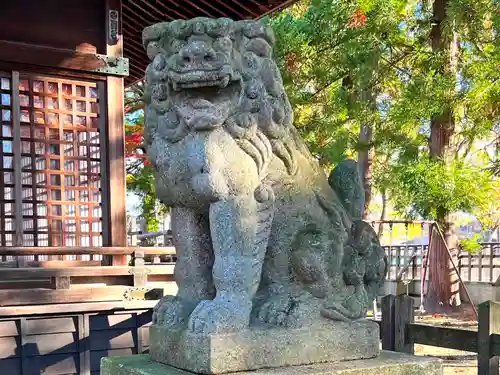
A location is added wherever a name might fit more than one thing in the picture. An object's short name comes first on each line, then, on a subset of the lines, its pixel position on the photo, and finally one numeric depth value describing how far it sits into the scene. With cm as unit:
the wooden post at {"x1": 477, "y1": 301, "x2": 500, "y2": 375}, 379
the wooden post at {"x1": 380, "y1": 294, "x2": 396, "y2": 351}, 441
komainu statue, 228
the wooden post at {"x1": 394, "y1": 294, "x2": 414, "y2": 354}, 436
